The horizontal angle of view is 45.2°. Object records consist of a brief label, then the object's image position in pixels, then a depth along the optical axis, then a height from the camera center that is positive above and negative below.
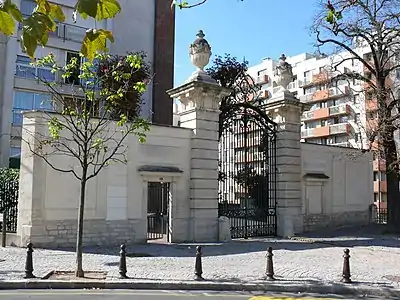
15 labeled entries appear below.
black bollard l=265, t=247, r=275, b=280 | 10.78 -1.55
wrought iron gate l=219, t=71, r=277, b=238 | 20.42 +1.24
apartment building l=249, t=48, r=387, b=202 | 55.81 +11.16
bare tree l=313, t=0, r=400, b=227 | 21.48 +5.94
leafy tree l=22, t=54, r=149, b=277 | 11.82 +2.04
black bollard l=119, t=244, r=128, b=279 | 10.84 -1.54
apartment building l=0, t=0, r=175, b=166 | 30.72 +9.86
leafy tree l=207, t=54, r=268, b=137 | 28.89 +7.43
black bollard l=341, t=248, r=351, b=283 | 10.62 -1.55
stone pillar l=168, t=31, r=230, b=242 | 18.06 +2.29
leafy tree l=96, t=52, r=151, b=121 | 20.86 +5.81
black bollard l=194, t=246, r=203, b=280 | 10.71 -1.54
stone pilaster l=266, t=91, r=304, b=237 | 21.11 +1.85
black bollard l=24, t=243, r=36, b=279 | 10.59 -1.55
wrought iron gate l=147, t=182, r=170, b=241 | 19.34 -0.51
